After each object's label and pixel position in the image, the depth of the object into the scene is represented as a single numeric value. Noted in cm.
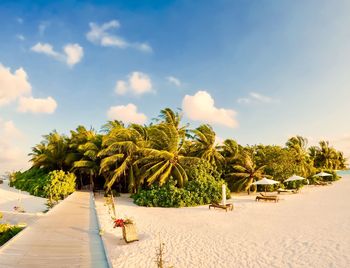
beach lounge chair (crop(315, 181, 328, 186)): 2834
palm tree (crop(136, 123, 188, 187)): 1647
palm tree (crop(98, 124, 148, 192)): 1820
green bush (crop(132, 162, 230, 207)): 1568
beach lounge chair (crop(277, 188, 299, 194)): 2004
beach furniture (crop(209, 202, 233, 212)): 1374
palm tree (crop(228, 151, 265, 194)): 2098
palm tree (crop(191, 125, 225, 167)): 2108
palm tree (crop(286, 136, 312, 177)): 2756
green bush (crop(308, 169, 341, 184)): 2917
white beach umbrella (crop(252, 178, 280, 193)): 1825
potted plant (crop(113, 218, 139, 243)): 819
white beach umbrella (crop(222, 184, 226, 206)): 1396
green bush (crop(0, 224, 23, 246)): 965
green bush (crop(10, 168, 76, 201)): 1650
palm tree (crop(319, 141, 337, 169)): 4749
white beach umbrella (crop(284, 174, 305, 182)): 2055
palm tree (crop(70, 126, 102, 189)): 2011
